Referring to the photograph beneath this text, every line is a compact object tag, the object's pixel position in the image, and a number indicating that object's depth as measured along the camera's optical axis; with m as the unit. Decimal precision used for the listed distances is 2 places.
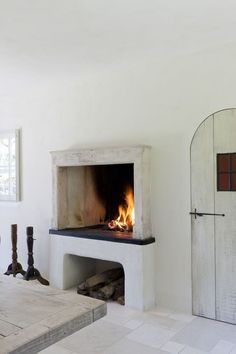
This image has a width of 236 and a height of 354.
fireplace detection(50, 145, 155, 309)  3.41
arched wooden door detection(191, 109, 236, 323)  3.08
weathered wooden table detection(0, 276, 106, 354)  1.05
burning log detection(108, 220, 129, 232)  3.93
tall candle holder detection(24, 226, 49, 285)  4.18
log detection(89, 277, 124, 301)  3.66
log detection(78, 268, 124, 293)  3.80
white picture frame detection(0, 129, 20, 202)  4.64
